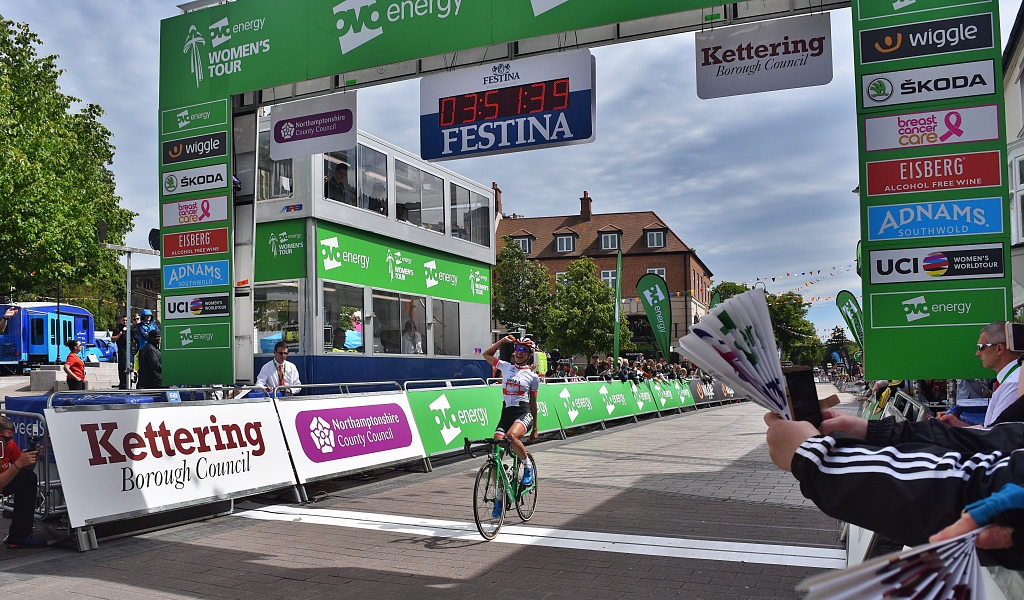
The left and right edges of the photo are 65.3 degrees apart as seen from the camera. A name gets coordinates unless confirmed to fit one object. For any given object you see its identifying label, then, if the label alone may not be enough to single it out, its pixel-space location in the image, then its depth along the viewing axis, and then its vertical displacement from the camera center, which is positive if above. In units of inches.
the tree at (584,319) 2183.8 +48.5
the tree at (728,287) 3776.1 +227.1
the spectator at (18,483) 266.2 -45.7
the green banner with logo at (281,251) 525.7 +60.7
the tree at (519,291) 2276.1 +132.1
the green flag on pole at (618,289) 983.6 +62.4
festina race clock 355.6 +106.2
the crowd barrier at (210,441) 278.1 -43.3
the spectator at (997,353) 209.5 -6.5
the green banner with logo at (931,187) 280.5 +51.1
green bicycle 287.4 -57.7
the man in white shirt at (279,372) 460.2 -17.3
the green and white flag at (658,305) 1016.9 +38.6
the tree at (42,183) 960.9 +211.9
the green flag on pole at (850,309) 968.8 +28.7
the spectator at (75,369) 628.7 -18.3
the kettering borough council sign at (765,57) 327.9 +115.1
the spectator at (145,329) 568.1 +11.1
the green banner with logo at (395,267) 542.9 +56.9
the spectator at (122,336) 613.0 +6.9
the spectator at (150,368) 526.9 -15.7
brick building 2662.4 +295.7
